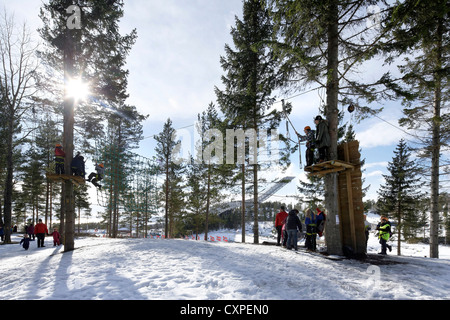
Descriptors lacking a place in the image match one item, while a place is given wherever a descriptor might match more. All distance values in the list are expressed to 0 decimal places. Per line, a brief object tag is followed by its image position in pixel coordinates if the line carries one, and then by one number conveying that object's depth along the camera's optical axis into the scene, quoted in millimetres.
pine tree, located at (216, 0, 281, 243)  14391
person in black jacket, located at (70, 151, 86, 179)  9056
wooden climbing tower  7941
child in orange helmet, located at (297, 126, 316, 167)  8227
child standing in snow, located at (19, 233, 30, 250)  12430
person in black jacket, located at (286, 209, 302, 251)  8695
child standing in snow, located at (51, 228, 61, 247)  13570
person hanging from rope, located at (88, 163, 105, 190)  10766
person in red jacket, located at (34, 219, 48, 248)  13297
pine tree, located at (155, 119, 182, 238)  24766
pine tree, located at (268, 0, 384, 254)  7274
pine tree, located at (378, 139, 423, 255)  21609
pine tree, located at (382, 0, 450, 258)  6532
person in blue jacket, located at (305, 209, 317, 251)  8970
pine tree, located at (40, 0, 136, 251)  9156
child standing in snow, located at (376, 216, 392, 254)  9648
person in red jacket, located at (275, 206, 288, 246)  10367
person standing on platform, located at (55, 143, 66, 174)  8898
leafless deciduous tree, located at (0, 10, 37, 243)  15617
